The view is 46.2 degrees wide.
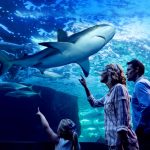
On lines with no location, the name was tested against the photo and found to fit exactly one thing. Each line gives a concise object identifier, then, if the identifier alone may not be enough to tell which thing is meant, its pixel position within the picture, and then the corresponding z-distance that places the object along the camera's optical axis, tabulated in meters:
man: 2.69
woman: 2.10
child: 3.17
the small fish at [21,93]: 13.97
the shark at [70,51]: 5.42
